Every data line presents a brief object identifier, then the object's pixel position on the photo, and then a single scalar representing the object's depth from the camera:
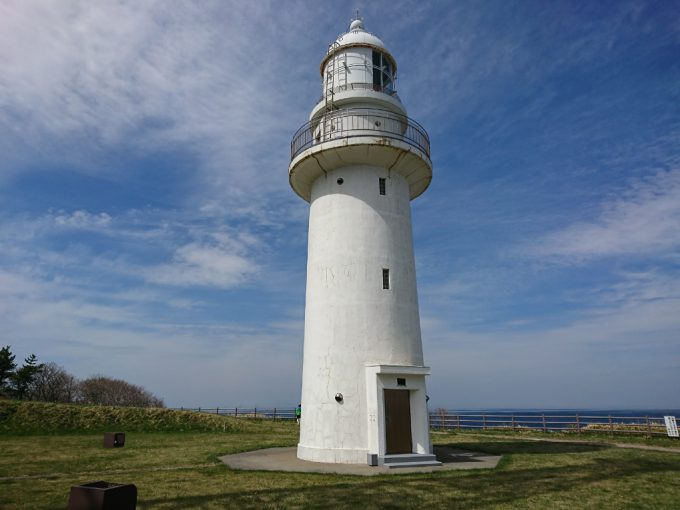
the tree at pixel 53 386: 45.06
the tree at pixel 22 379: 40.50
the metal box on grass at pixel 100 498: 6.41
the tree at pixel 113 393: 50.12
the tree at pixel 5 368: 39.71
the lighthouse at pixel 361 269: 13.30
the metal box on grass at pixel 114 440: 17.62
